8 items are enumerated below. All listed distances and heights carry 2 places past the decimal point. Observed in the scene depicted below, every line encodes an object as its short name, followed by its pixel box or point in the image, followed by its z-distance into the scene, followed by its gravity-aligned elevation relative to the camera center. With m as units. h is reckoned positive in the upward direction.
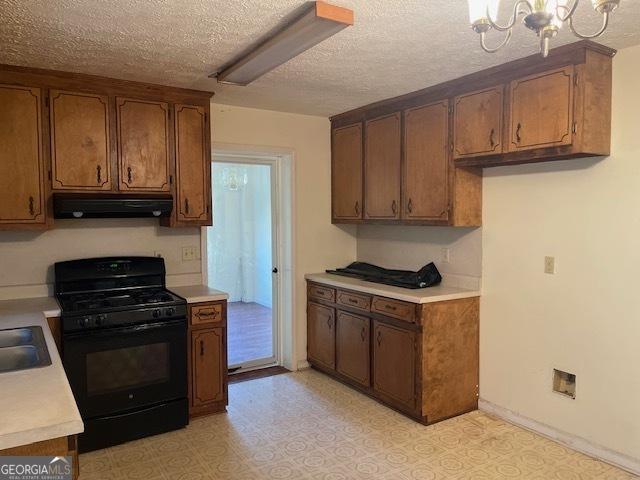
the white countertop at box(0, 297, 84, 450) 1.32 -0.56
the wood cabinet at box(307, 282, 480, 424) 3.34 -1.00
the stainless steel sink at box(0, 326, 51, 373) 1.92 -0.57
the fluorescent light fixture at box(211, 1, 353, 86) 2.12 +0.88
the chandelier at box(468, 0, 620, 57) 1.43 +0.61
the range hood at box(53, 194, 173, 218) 3.11 +0.09
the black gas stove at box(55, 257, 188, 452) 2.95 -0.86
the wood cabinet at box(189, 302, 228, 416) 3.42 -1.00
